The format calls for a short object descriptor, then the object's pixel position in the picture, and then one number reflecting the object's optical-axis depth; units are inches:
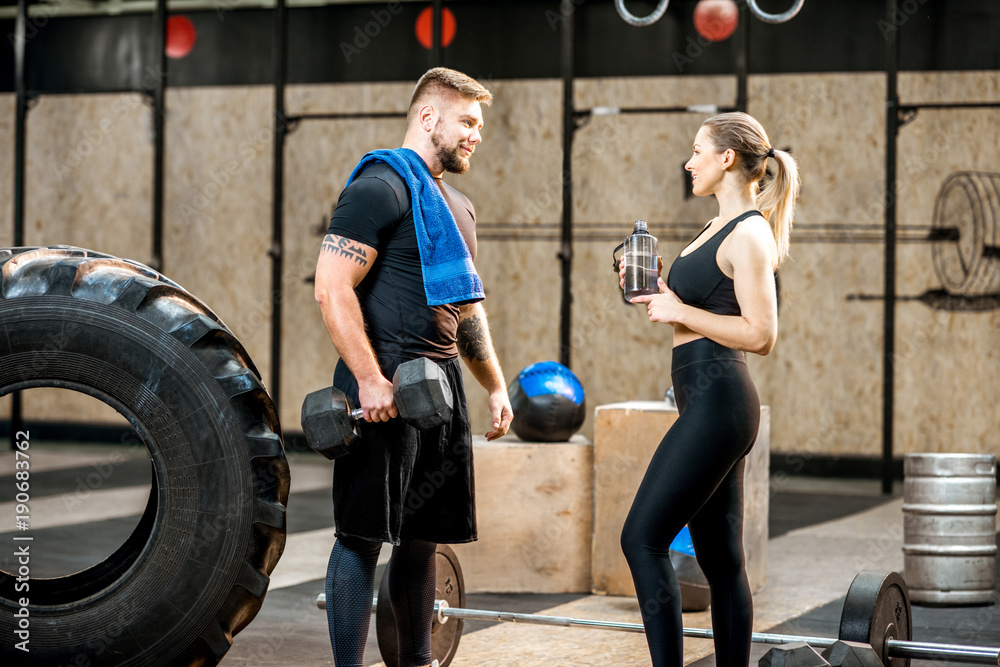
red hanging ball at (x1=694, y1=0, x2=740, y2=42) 277.9
